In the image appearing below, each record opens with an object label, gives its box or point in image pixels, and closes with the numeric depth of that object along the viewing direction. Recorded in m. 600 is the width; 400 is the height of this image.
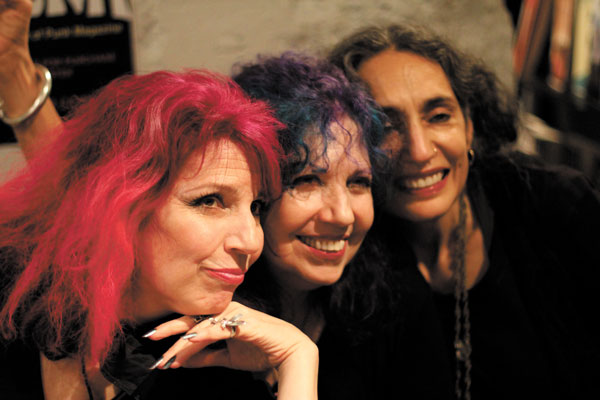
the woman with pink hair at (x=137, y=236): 0.65
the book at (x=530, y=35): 2.24
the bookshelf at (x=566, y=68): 2.07
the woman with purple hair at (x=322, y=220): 0.74
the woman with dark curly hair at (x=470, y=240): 0.85
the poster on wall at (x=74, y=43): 0.96
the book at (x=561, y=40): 2.39
